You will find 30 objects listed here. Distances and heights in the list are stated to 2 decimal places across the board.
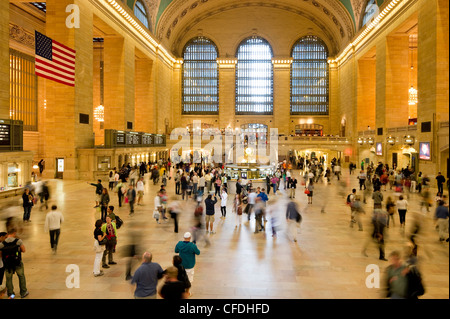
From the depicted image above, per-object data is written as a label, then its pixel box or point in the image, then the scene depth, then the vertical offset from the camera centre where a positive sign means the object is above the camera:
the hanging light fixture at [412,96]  25.06 +4.46
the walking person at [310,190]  12.54 -1.45
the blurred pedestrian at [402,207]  8.65 -1.45
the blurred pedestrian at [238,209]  9.40 -1.72
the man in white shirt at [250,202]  9.68 -1.50
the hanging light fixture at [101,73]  33.41 +8.50
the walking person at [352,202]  8.94 -1.44
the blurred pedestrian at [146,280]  4.02 -1.60
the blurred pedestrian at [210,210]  8.53 -1.53
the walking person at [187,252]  5.14 -1.59
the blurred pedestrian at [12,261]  4.85 -1.63
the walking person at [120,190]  11.69 -1.34
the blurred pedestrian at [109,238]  6.04 -1.61
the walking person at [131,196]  10.39 -1.39
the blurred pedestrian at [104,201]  8.98 -1.36
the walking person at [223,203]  9.98 -1.58
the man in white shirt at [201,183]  13.09 -1.23
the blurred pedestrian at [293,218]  7.87 -1.60
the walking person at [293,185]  14.10 -1.41
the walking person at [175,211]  8.58 -1.56
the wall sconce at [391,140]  23.08 +0.93
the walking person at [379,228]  6.59 -1.57
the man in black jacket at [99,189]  10.46 -1.21
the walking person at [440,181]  14.09 -1.23
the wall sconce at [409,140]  20.00 +0.82
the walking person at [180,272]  4.32 -1.61
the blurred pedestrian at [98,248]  5.72 -1.70
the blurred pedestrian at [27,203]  9.23 -1.44
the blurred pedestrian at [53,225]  6.84 -1.53
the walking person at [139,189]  11.98 -1.35
